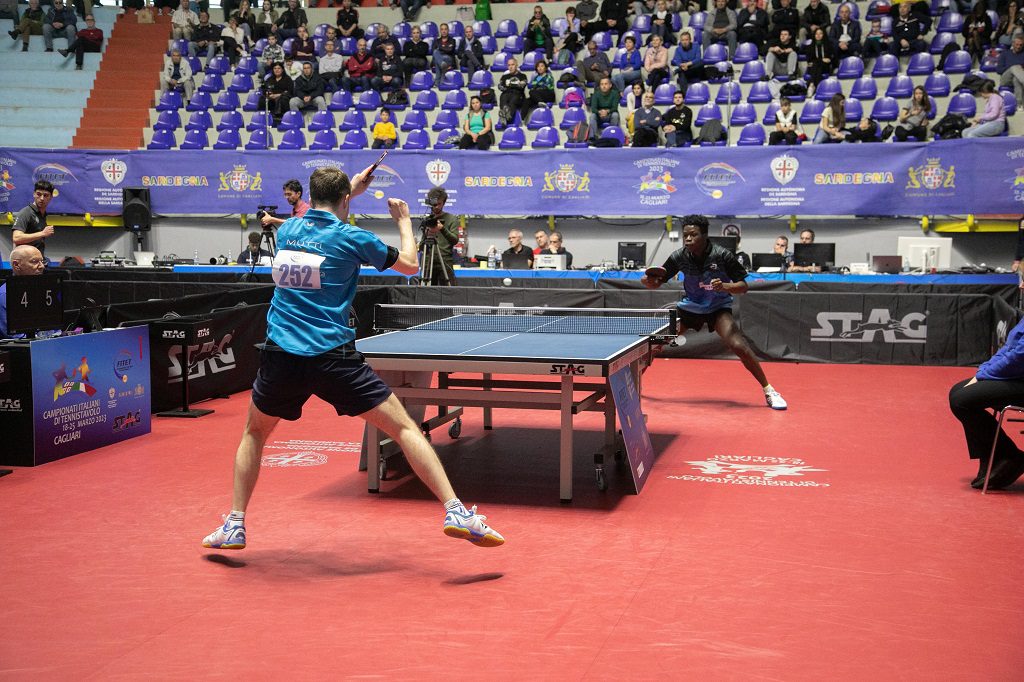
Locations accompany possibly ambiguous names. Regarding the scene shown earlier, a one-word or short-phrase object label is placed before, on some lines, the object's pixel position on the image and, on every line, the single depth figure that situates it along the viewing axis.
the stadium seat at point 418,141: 19.89
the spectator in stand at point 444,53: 22.14
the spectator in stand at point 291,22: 23.92
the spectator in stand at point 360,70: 22.33
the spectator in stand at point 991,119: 16.52
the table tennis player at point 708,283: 9.82
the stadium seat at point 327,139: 20.36
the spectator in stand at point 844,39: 19.78
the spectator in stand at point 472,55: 21.98
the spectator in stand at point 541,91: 20.48
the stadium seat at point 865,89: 18.88
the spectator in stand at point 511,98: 20.30
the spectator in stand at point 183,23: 24.62
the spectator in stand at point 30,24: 24.86
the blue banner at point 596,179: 16.22
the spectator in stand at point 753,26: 20.61
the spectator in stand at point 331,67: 22.55
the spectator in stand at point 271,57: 23.02
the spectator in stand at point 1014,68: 17.66
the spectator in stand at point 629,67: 20.39
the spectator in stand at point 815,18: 20.02
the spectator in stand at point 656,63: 20.22
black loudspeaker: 19.98
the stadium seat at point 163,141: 21.31
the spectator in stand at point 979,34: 18.89
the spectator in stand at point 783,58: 19.83
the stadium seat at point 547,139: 19.07
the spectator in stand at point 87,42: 24.31
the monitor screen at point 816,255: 15.42
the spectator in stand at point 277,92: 21.62
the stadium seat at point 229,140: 21.12
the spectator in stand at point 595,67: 20.48
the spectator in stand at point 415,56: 22.28
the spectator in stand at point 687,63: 20.09
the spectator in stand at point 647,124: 18.09
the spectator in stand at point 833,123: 17.44
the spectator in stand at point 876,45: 19.70
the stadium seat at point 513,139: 19.52
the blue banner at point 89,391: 7.64
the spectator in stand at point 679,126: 18.17
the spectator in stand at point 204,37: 24.22
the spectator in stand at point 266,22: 24.31
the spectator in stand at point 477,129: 18.98
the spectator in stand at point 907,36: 19.59
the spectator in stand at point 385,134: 19.92
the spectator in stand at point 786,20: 20.12
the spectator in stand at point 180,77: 23.20
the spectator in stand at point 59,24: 24.61
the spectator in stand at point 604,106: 19.39
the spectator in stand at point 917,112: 17.44
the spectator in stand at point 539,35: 22.06
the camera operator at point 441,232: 12.01
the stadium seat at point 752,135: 18.28
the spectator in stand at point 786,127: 17.44
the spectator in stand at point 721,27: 20.86
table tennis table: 6.39
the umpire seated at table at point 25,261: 8.56
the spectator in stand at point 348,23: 23.62
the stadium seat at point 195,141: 21.33
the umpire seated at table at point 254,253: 14.99
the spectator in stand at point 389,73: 21.77
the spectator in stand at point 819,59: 19.41
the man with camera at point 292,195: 10.73
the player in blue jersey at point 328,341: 5.10
